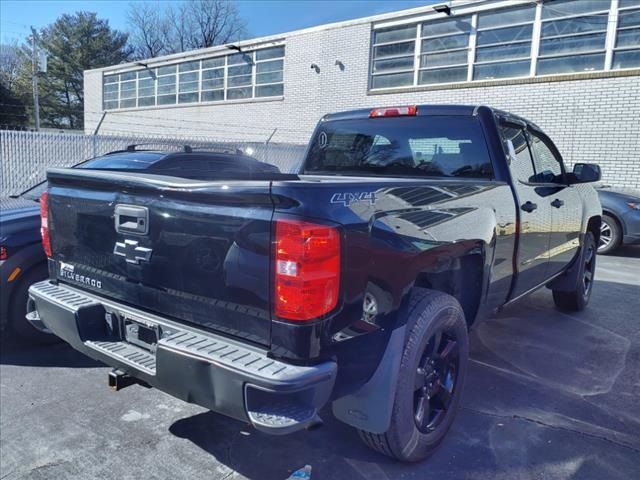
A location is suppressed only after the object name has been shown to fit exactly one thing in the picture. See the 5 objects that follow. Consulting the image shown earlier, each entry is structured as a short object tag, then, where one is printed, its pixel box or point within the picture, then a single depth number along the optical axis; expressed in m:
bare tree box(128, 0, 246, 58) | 50.28
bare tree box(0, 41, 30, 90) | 48.39
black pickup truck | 2.00
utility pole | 30.04
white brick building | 11.97
